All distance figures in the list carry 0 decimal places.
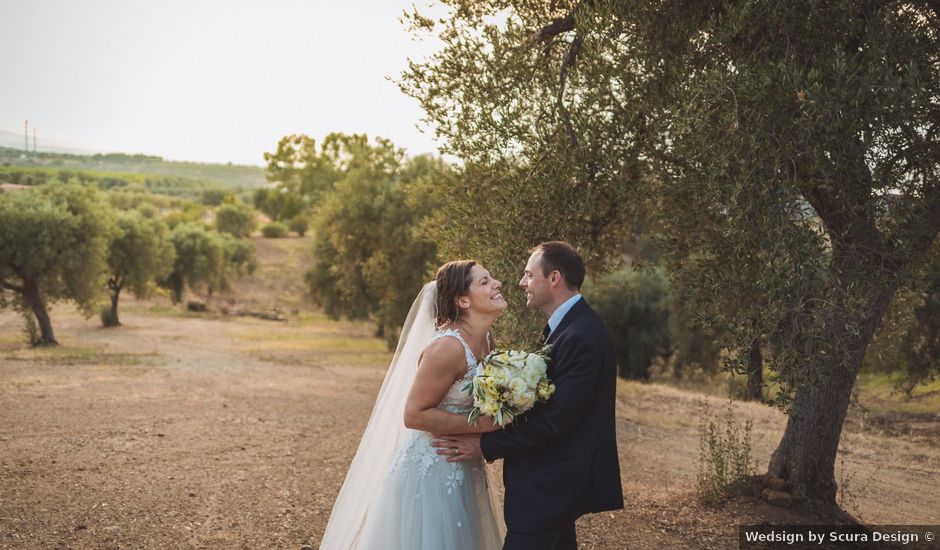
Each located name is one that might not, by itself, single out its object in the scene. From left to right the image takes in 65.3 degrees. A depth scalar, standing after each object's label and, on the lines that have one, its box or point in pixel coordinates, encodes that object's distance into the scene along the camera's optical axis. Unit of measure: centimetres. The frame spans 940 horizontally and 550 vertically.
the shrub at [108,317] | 3953
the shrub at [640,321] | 3167
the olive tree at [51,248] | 2680
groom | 422
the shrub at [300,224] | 9744
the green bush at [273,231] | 9300
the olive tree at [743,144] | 603
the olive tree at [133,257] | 3841
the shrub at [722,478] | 934
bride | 463
